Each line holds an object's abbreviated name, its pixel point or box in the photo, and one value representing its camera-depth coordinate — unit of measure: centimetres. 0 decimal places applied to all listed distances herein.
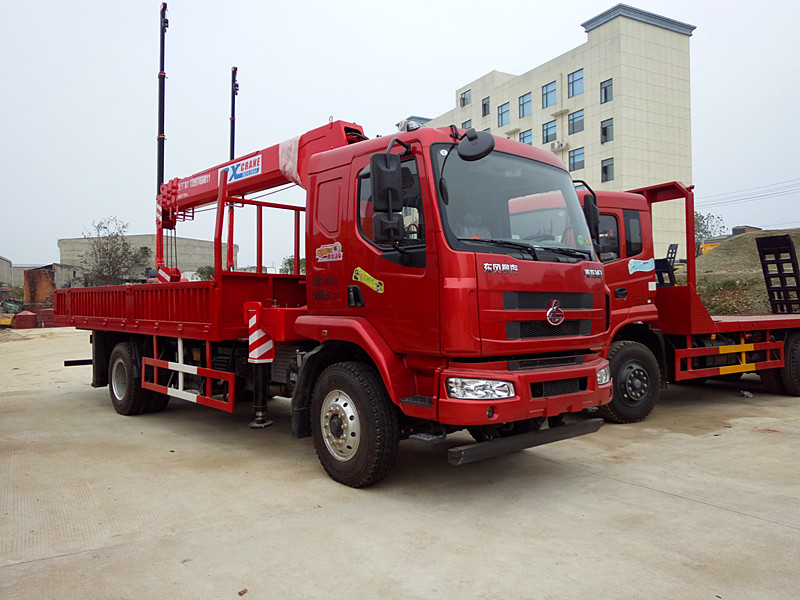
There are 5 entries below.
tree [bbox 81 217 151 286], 3488
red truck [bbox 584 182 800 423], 707
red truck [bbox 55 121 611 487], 410
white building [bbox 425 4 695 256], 3419
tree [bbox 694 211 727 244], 5272
